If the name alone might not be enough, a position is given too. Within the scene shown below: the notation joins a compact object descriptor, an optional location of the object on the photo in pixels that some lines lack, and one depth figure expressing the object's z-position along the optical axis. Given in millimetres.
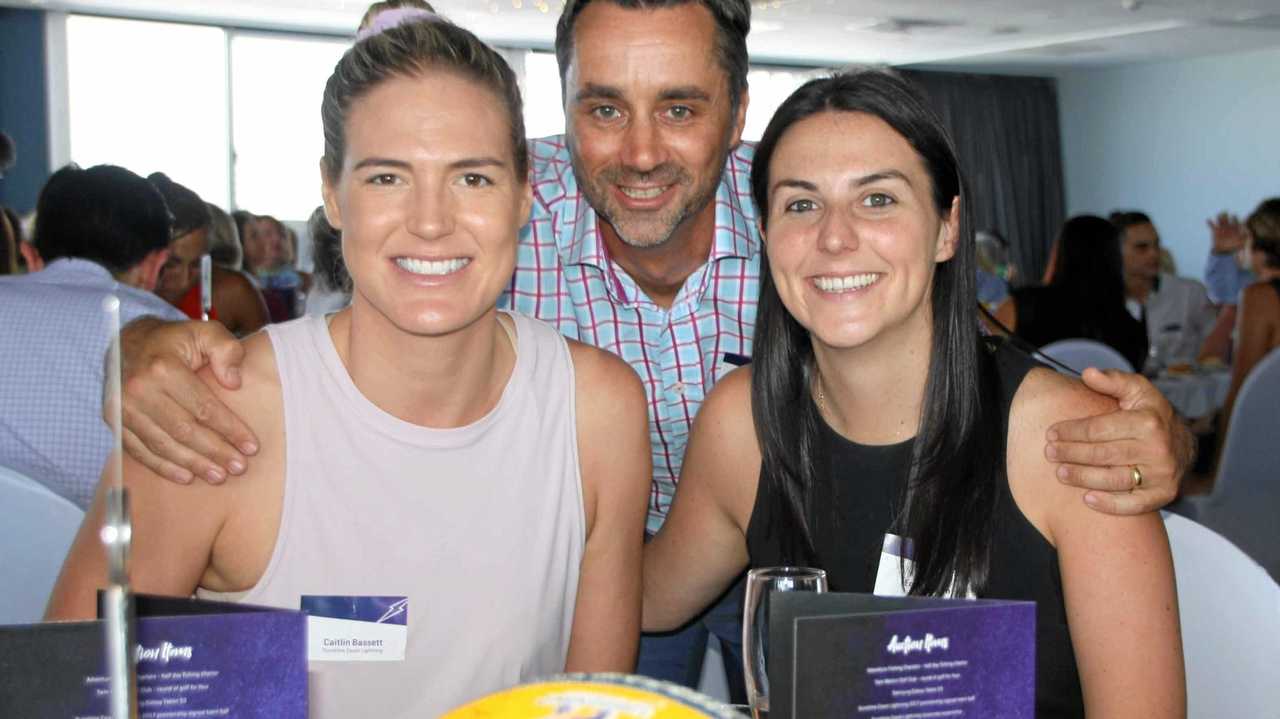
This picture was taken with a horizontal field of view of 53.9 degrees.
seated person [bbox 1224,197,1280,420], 5473
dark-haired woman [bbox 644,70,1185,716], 1562
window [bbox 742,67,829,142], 15195
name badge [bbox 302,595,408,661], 1361
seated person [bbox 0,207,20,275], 4230
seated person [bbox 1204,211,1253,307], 9031
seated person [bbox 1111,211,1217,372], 6656
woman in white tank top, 1534
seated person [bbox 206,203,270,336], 5348
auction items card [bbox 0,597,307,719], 907
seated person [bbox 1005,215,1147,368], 5422
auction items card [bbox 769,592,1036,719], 943
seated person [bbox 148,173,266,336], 4836
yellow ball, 749
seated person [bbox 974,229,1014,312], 8289
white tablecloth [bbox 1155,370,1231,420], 5793
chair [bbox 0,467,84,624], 1822
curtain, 16906
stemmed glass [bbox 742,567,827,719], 1215
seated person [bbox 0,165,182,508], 2877
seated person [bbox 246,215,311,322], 8086
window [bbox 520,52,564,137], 13625
